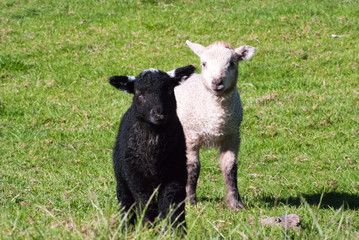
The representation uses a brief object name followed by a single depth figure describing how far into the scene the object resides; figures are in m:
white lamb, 13.44
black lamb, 10.05
